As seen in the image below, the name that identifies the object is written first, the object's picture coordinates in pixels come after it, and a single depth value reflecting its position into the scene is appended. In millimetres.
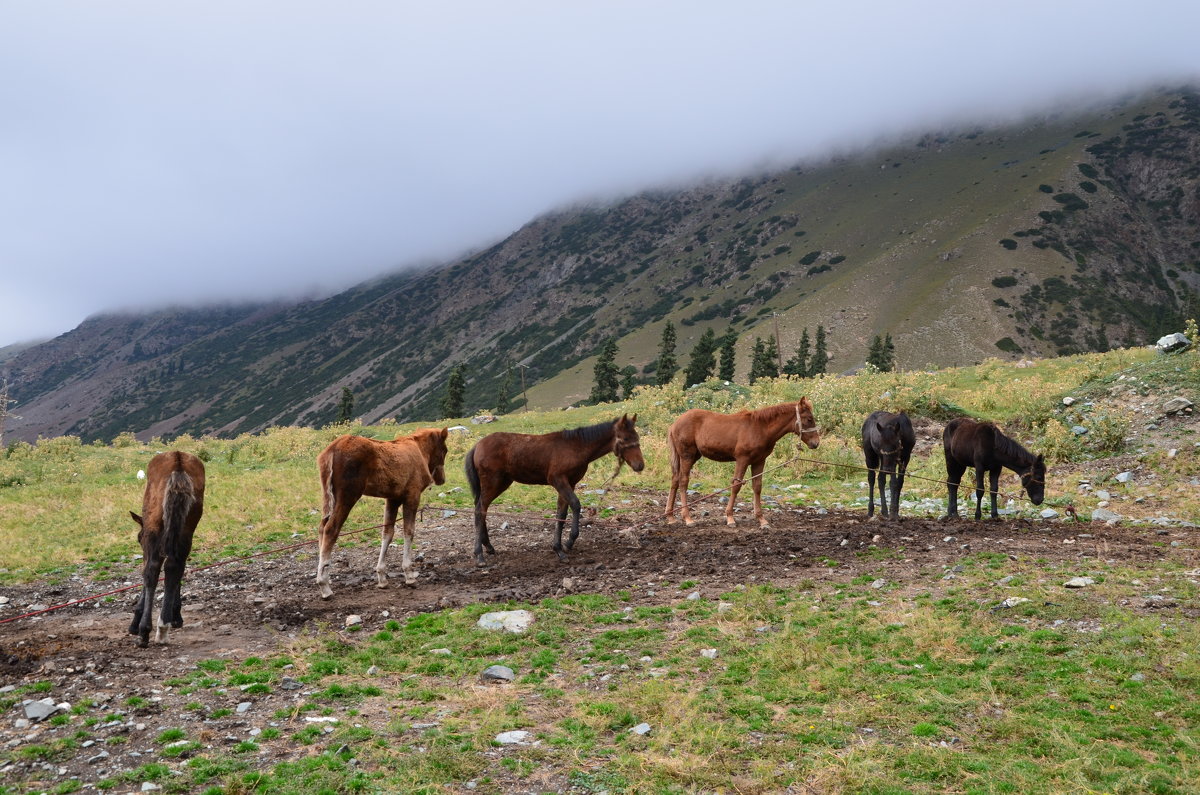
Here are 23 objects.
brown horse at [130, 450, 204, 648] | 9422
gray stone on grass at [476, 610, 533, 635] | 10031
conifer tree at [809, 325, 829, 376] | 99312
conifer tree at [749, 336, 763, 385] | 87312
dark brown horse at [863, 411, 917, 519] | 16016
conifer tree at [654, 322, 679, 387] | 87231
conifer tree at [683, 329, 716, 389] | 80750
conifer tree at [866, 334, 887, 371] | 96312
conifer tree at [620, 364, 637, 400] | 86694
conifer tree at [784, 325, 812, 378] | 93125
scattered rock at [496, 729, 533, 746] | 6539
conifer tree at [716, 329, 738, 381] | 85812
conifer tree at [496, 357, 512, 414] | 90812
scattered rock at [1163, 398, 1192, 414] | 20312
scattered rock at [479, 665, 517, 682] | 8289
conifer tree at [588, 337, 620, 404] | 84062
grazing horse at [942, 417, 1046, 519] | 15680
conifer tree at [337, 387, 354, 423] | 70250
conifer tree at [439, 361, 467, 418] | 80250
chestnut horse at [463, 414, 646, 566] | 14445
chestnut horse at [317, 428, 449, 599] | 11977
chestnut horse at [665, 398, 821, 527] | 16156
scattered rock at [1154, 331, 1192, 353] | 27438
